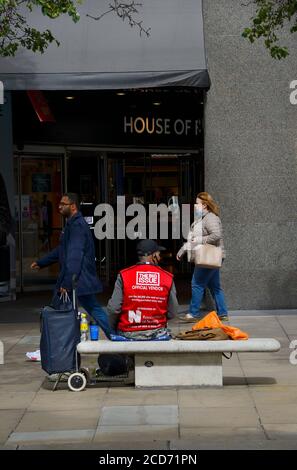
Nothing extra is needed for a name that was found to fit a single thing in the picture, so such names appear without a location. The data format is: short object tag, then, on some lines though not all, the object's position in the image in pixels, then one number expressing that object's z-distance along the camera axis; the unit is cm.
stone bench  841
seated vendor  831
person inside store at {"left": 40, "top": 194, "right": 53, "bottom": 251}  1698
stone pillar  1316
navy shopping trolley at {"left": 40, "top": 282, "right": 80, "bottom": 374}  836
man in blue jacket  944
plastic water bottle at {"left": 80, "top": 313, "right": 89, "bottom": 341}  960
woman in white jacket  1246
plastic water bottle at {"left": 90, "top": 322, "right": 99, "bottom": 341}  955
